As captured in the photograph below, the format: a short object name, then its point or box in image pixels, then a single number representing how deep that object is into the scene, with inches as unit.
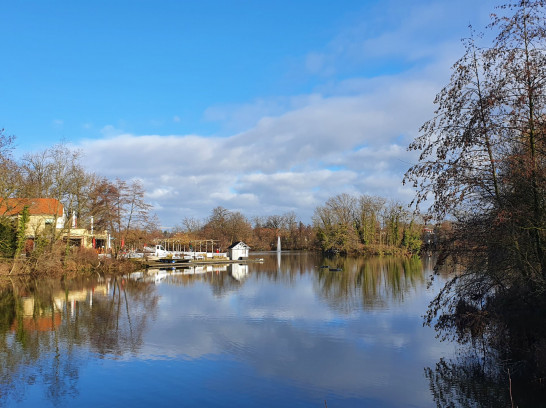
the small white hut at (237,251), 2237.9
